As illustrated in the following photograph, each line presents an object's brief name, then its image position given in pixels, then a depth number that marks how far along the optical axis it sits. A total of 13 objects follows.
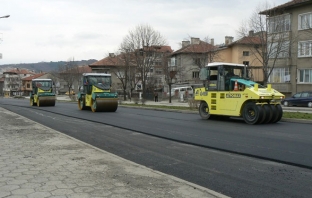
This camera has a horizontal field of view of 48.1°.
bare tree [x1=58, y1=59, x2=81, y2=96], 87.81
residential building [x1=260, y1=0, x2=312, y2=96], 36.28
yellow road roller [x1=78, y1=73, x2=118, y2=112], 25.08
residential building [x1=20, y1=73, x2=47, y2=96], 131.51
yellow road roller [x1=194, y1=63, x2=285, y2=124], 16.28
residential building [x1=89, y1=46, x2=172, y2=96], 53.91
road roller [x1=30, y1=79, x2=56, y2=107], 34.81
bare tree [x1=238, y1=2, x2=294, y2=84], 37.10
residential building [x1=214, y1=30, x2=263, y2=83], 53.69
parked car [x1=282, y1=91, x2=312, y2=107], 30.21
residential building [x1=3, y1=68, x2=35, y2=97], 137.52
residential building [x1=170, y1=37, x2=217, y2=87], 64.50
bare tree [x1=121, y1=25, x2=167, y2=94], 53.91
